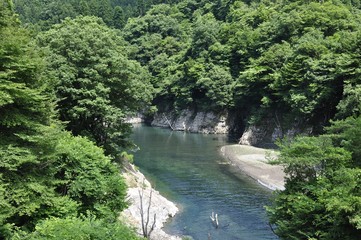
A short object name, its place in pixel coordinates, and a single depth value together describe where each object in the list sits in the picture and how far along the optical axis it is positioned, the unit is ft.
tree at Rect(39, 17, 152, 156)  100.53
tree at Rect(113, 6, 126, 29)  414.41
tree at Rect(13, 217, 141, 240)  38.65
